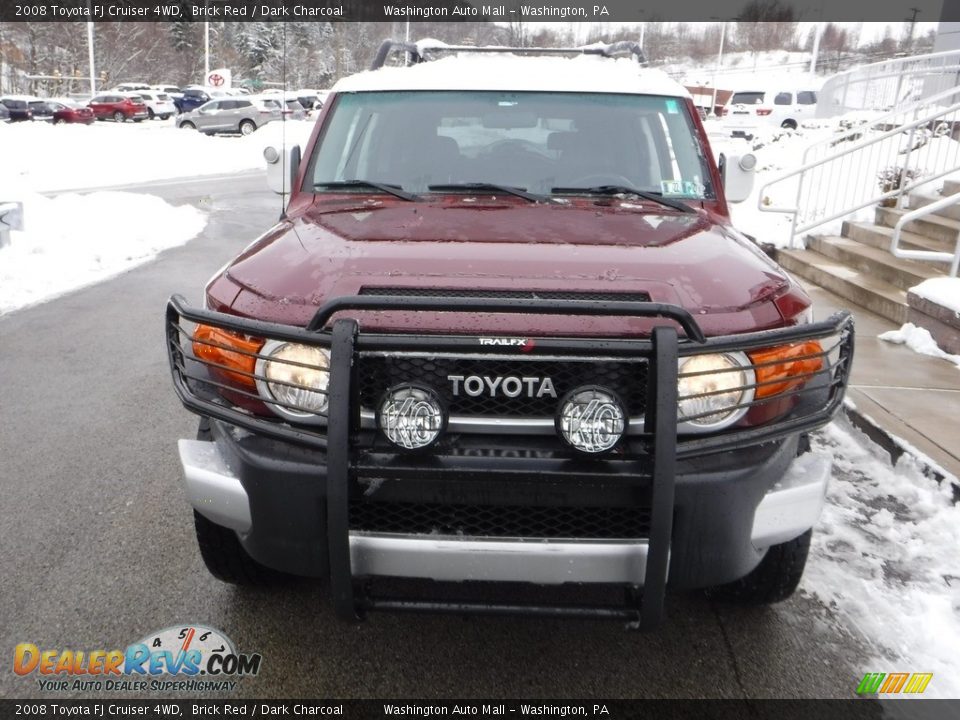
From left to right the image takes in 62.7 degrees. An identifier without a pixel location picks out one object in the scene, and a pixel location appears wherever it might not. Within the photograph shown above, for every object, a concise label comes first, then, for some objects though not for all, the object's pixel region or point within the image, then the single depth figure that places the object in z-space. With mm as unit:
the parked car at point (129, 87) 55000
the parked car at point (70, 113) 39000
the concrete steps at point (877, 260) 7242
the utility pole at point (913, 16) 48144
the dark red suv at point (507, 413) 2080
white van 32078
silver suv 36156
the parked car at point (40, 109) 40875
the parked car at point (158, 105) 45438
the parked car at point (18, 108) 40094
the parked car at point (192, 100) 48188
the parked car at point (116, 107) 43312
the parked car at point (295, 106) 35706
